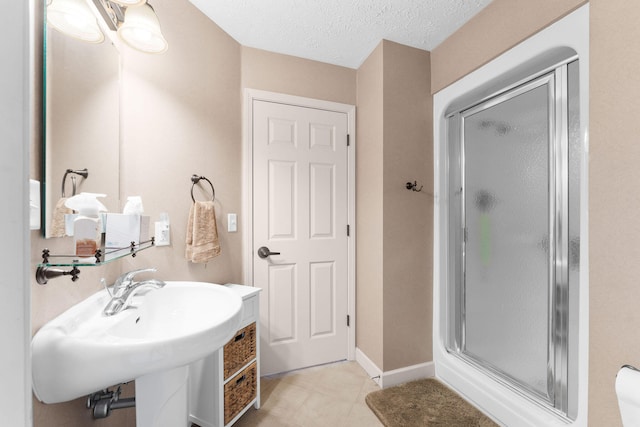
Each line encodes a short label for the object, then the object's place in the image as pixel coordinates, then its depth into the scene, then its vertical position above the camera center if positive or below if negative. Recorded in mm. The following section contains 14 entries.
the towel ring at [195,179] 1552 +202
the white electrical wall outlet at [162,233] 1418 -109
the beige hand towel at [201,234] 1494 -119
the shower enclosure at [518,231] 1290 -105
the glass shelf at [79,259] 759 -142
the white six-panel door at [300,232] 1915 -143
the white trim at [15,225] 381 -17
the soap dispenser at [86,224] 804 -34
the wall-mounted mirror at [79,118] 849 +366
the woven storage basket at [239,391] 1396 -1003
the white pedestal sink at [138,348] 725 -416
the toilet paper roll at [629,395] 856 -606
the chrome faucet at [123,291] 977 -316
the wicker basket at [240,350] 1407 -772
